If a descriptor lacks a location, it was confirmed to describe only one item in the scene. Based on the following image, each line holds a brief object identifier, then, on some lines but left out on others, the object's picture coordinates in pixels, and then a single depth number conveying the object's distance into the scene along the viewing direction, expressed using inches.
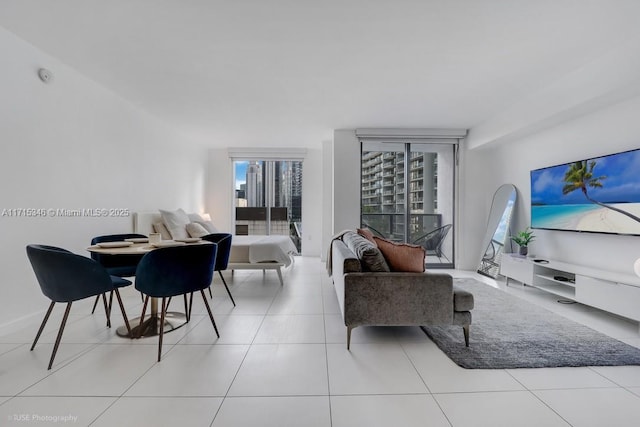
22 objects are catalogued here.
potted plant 152.7
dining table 85.5
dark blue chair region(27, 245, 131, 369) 74.8
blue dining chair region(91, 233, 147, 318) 107.7
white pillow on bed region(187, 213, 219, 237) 185.3
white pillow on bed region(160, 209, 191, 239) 155.5
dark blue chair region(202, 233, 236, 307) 122.4
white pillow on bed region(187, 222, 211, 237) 160.4
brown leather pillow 86.9
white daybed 155.7
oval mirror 172.1
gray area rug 77.4
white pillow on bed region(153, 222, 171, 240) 156.4
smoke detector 101.3
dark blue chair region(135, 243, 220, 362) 80.7
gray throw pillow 86.3
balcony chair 206.7
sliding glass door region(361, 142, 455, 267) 202.4
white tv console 95.6
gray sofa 83.7
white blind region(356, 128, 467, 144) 192.2
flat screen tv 106.7
